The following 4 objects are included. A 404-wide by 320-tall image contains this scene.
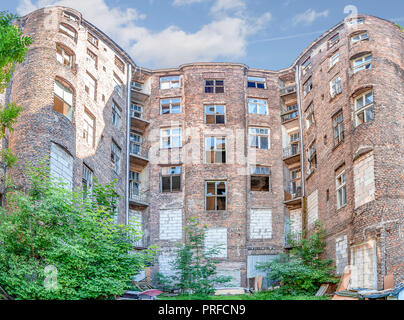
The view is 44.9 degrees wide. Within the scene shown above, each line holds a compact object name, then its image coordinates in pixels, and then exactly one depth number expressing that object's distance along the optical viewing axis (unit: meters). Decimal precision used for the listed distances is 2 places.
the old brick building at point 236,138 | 21.91
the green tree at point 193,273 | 22.61
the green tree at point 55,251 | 14.34
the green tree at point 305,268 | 25.67
